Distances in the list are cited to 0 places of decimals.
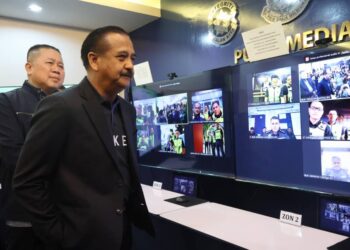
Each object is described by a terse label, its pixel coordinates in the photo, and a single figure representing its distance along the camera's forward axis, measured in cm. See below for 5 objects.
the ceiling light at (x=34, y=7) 292
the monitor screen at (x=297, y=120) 163
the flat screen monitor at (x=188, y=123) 224
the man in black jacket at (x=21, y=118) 187
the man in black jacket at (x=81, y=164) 132
